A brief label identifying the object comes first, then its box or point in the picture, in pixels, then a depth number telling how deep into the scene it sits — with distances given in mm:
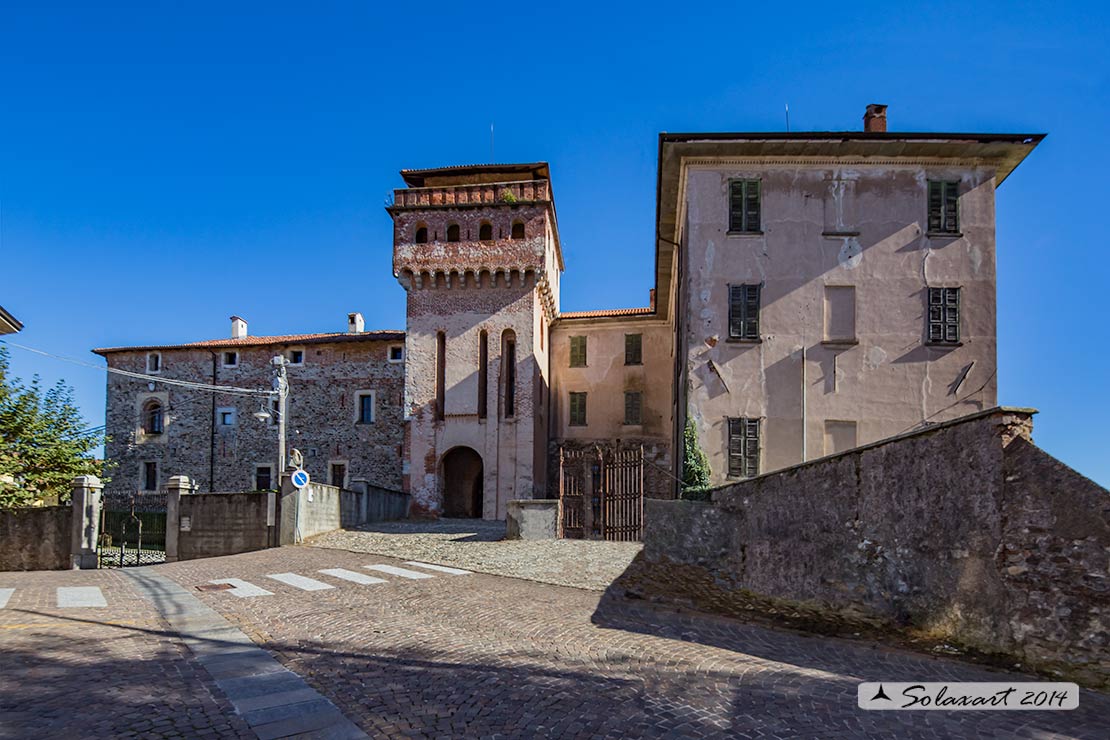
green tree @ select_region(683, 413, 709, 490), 17531
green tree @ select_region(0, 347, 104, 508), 20219
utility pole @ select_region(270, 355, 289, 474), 23797
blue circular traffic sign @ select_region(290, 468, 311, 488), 18875
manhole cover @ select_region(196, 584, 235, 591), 11615
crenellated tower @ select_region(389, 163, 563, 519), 27750
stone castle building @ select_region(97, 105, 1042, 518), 17797
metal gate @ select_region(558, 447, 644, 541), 16672
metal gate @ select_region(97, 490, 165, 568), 22438
